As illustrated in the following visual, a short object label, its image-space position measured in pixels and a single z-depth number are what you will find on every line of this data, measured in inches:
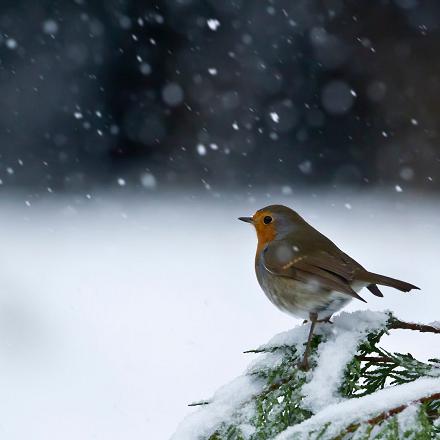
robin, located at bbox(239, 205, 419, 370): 154.0
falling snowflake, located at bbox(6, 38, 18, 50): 739.8
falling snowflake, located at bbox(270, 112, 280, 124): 738.3
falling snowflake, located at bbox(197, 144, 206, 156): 763.6
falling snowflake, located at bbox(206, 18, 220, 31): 732.0
